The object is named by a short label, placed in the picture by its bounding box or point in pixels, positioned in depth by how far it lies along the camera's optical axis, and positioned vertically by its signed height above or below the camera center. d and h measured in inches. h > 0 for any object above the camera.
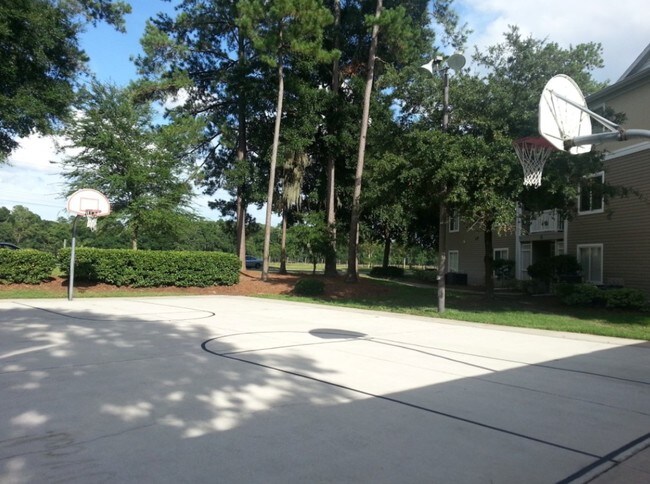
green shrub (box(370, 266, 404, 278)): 1454.2 -29.8
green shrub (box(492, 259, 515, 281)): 1084.5 -8.8
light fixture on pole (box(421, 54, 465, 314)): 567.5 +182.0
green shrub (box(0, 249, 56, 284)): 738.8 -20.5
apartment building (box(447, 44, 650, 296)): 719.1 +85.2
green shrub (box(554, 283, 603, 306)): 664.4 -37.7
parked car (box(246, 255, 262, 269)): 2107.0 -24.1
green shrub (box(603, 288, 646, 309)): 616.7 -38.6
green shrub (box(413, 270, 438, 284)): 1312.7 -36.0
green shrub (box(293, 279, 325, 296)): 853.2 -48.4
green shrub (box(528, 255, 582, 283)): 849.5 -2.7
